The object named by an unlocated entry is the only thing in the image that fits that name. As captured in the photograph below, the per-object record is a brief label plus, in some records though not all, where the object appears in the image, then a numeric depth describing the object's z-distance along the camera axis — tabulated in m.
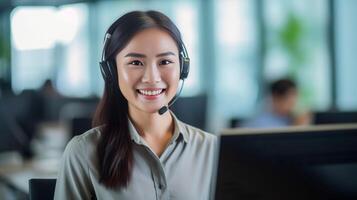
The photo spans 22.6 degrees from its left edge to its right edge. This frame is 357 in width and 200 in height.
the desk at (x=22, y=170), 3.63
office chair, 2.04
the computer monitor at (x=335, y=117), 3.28
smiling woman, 1.82
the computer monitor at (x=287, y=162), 1.74
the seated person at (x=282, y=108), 4.84
